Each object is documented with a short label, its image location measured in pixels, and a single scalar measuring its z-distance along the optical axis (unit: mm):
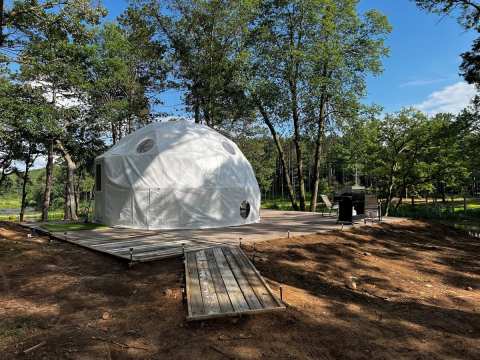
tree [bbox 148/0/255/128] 19594
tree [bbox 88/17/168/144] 19125
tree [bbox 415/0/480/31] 14250
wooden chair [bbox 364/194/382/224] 13008
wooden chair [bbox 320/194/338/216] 15693
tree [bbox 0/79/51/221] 14711
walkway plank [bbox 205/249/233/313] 4250
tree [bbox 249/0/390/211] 18297
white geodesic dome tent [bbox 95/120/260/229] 11750
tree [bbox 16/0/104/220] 8477
